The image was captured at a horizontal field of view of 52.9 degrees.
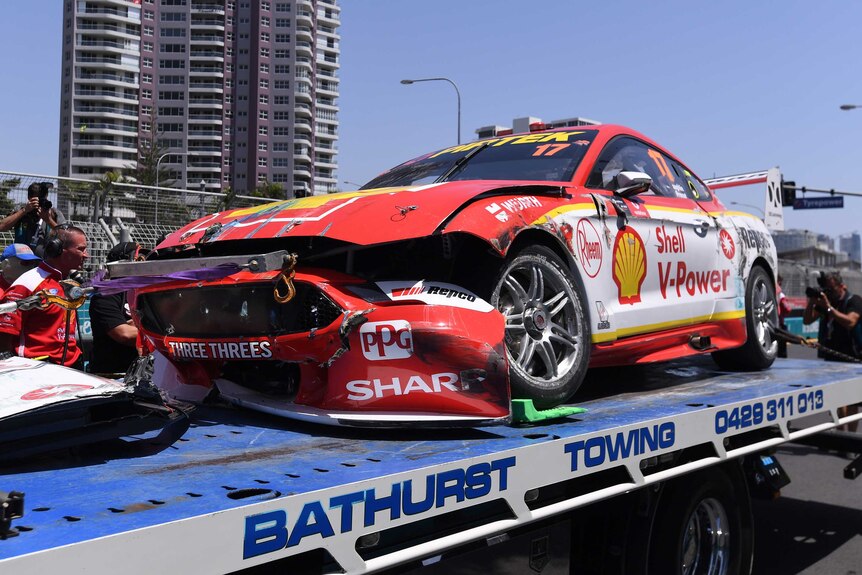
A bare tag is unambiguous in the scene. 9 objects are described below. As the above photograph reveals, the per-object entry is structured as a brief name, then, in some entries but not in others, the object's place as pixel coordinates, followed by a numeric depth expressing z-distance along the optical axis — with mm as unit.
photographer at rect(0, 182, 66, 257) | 7246
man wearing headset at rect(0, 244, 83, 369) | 4344
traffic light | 27872
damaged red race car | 3205
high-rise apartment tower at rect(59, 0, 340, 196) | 106688
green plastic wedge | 3477
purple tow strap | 3271
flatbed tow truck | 1957
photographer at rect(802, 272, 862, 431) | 8297
